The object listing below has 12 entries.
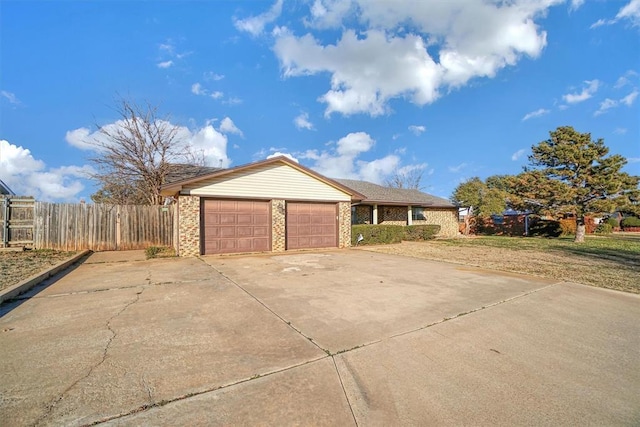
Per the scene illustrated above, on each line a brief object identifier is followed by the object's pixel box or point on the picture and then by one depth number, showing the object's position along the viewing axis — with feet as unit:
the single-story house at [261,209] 35.29
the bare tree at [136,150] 52.80
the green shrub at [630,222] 101.96
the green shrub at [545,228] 75.97
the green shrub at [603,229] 81.30
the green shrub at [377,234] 49.12
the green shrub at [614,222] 102.72
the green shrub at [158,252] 34.46
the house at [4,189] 64.64
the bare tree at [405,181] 142.61
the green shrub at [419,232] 58.65
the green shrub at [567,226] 74.84
